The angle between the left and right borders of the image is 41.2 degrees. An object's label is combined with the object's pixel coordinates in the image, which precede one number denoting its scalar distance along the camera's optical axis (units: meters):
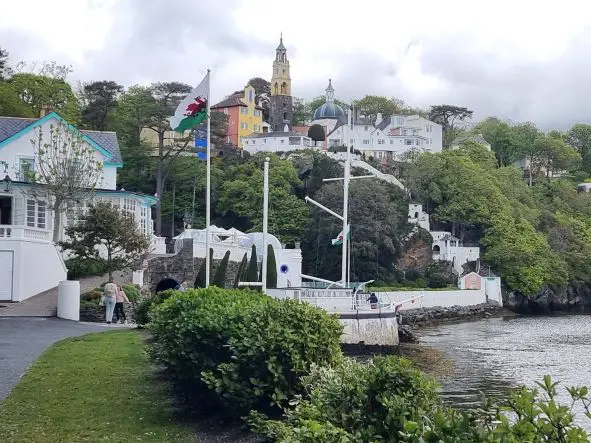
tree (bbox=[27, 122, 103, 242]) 40.50
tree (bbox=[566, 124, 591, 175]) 137.88
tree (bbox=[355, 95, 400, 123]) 139.12
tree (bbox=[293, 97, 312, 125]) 147.86
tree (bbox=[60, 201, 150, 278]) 33.59
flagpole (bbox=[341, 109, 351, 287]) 36.44
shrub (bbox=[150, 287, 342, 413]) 12.62
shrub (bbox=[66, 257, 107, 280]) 39.03
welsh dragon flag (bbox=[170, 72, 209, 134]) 25.62
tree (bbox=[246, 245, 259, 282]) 39.50
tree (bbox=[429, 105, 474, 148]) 141.50
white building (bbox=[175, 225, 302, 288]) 49.47
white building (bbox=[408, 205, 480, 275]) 78.69
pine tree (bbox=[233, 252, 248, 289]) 39.61
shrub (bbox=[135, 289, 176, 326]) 24.55
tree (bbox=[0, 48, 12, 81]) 75.52
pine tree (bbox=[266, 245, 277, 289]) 41.31
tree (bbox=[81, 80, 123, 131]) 78.02
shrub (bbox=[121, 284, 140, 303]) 35.46
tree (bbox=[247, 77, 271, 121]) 133.62
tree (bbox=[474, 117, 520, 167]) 128.00
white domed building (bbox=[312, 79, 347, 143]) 125.50
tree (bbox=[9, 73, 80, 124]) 68.62
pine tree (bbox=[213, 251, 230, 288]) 36.81
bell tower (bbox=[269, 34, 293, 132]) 125.69
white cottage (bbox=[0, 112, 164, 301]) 32.55
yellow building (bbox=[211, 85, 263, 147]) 113.31
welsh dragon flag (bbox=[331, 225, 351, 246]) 37.39
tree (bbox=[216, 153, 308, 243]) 72.75
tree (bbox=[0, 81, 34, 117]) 62.59
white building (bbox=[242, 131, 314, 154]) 103.94
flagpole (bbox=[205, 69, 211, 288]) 25.62
